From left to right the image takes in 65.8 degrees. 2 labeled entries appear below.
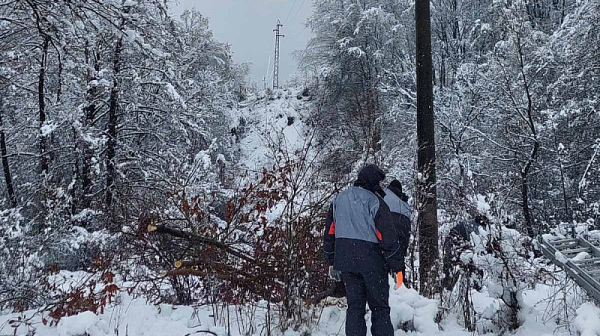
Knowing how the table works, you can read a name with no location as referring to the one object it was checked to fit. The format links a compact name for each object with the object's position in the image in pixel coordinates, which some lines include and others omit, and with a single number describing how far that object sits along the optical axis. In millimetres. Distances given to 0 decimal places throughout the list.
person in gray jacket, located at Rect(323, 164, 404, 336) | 3926
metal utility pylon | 45000
